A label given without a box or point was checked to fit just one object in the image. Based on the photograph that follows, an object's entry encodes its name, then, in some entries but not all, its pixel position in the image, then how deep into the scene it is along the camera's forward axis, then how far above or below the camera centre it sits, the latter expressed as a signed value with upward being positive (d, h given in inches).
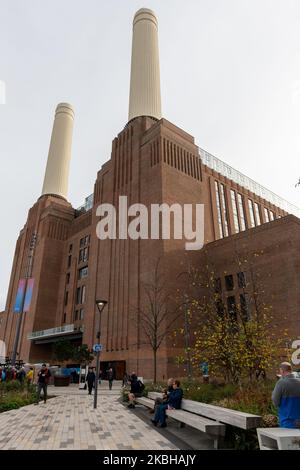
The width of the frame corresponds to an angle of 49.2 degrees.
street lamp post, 621.0 +118.3
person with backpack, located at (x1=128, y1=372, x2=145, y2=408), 564.4 -34.5
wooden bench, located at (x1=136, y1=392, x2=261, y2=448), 212.2 -37.3
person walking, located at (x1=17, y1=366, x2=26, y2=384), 769.9 -19.9
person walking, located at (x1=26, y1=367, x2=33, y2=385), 759.7 -20.4
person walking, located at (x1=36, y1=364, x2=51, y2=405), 562.9 -20.6
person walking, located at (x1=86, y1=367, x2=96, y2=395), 824.9 -30.2
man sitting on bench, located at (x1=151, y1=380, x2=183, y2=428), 350.2 -40.9
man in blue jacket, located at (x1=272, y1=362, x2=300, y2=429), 185.2 -17.6
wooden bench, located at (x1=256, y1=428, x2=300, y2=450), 168.4 -35.5
